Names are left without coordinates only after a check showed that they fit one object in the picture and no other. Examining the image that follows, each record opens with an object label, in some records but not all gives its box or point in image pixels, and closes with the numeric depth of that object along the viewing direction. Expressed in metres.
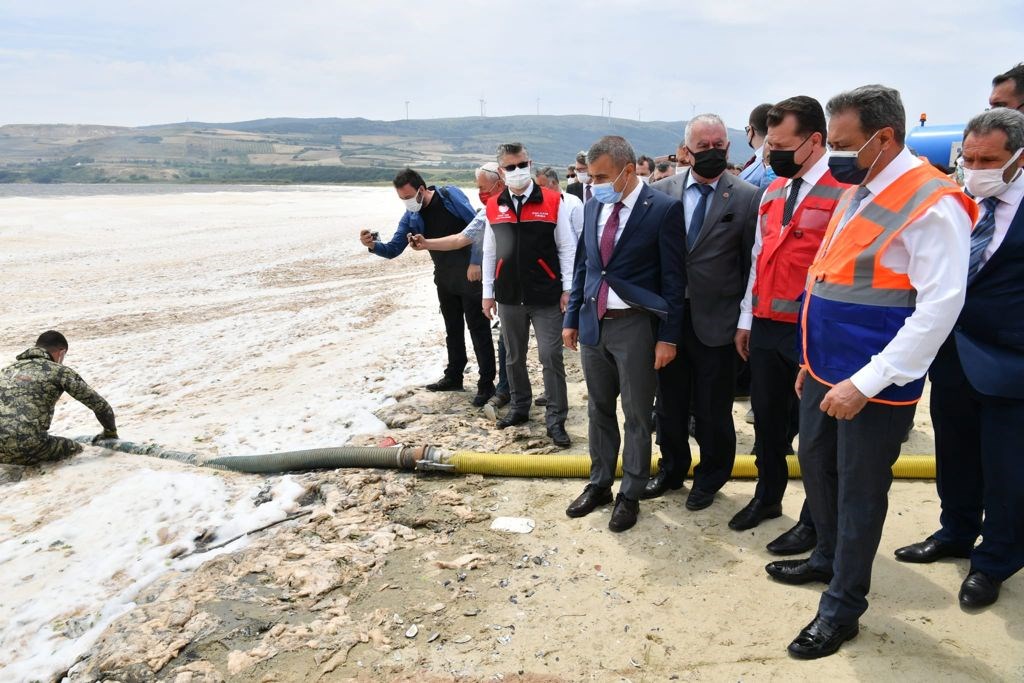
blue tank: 16.94
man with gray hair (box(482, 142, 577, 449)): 5.50
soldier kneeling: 5.91
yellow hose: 5.04
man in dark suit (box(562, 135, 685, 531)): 3.96
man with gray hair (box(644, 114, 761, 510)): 4.07
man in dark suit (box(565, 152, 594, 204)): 8.55
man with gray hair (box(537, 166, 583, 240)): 5.61
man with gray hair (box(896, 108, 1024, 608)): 3.06
